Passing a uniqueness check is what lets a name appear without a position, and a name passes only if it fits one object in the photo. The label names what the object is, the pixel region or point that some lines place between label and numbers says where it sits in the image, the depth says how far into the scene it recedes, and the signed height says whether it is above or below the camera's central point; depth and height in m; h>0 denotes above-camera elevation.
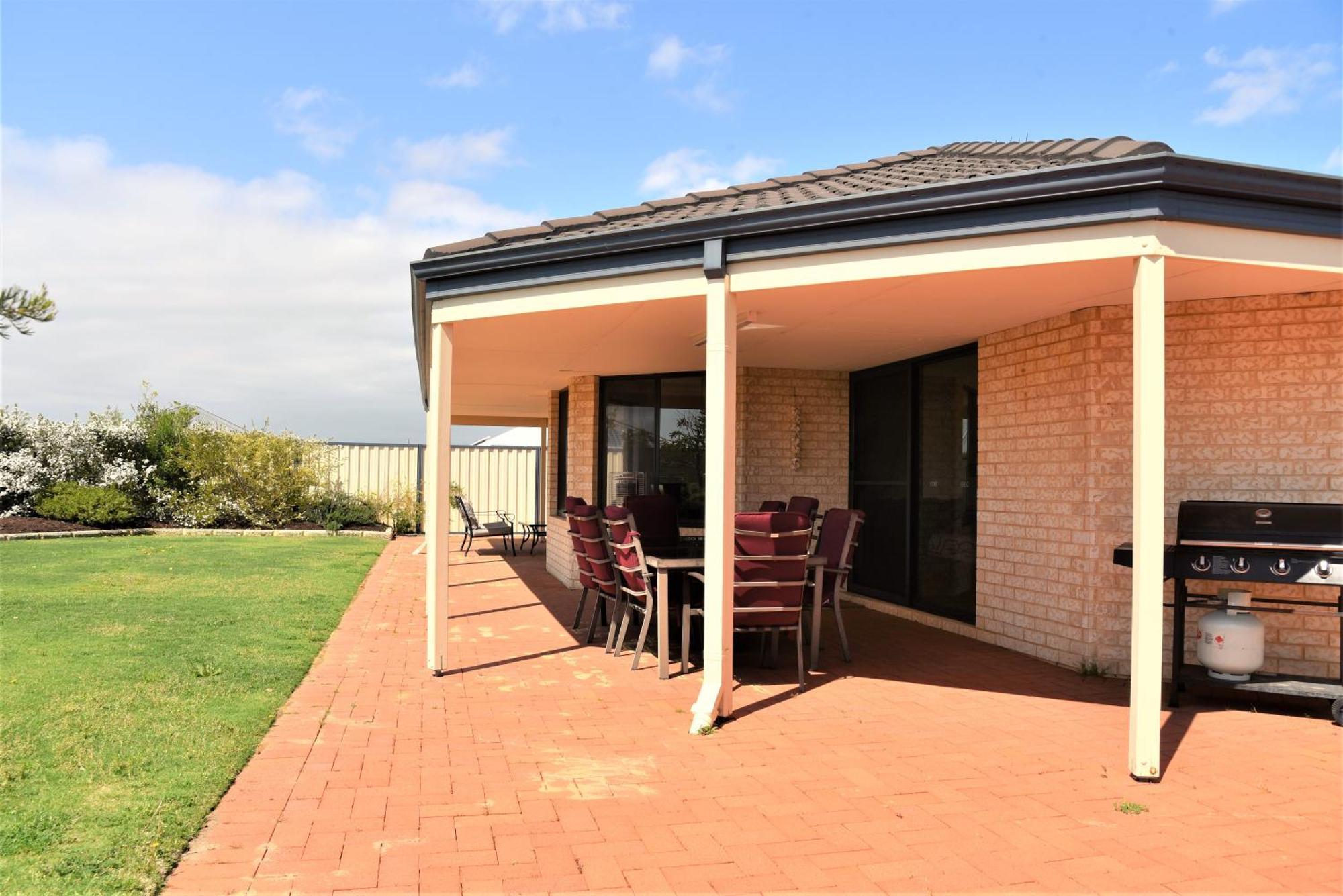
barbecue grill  4.65 -0.39
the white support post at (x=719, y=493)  4.70 -0.10
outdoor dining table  5.66 -0.70
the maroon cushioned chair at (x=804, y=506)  8.07 -0.29
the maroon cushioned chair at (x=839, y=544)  6.22 -0.52
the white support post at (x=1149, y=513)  3.81 -0.16
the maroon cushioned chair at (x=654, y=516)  7.75 -0.39
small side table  14.88 -1.07
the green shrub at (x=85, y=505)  15.73 -0.67
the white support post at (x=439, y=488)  5.75 -0.11
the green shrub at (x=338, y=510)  17.78 -0.82
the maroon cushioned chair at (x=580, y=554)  7.05 -0.66
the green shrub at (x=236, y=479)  17.23 -0.18
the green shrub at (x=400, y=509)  18.14 -0.80
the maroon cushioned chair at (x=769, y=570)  5.32 -0.59
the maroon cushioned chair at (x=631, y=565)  5.87 -0.64
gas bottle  4.94 -0.93
